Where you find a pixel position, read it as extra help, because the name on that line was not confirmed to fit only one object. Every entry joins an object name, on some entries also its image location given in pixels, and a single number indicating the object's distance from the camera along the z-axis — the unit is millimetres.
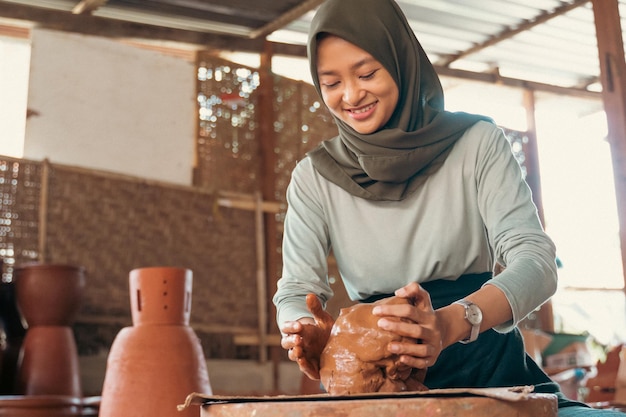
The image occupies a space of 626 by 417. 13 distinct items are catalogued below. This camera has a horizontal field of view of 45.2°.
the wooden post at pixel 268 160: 5699
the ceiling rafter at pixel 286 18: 5242
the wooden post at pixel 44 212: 4742
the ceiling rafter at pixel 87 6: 5062
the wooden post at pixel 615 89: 3627
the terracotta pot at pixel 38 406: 3436
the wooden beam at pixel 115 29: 5023
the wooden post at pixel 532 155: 6945
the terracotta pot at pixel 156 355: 2705
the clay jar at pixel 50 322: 4062
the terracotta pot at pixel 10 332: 4395
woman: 1710
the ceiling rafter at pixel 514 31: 5504
